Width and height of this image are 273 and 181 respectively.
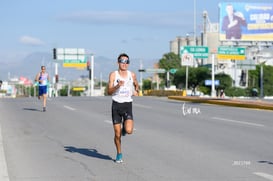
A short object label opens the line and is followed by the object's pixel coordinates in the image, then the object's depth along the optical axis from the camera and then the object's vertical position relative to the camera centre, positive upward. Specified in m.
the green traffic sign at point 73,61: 94.81 +3.12
